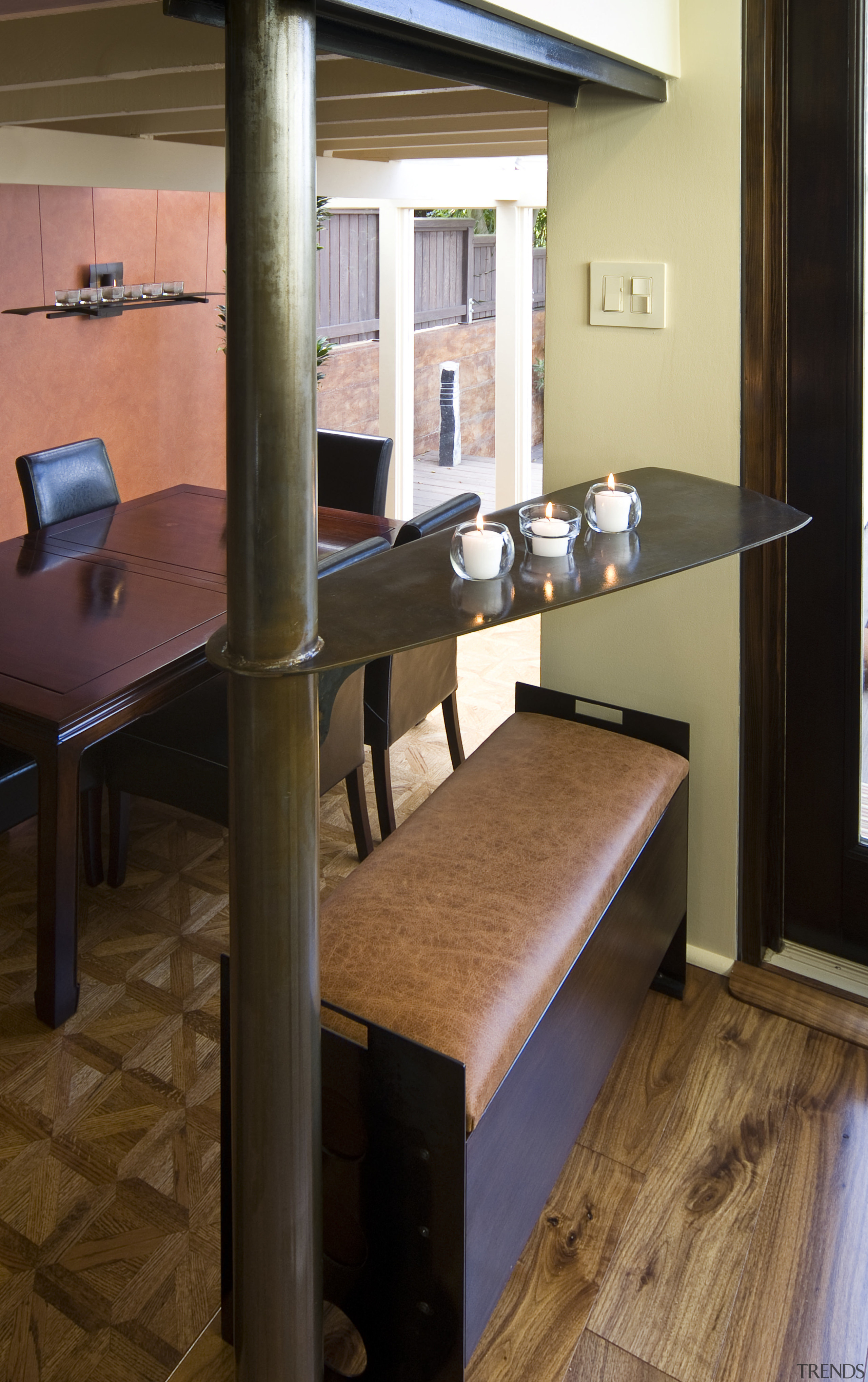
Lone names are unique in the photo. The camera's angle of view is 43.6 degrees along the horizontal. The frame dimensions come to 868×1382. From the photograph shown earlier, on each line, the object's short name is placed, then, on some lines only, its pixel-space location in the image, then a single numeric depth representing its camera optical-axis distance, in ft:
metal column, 2.96
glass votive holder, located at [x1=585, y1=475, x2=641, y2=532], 4.71
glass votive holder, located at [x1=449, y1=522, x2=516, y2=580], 4.07
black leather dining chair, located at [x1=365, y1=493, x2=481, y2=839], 8.71
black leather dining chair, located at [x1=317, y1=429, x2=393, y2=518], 12.14
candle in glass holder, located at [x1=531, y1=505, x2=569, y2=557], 4.42
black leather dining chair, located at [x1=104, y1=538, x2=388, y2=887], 7.78
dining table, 6.84
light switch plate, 6.18
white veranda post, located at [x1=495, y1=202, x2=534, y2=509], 16.76
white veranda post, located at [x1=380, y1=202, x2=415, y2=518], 17.42
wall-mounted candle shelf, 12.26
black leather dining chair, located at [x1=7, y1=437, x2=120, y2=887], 7.69
